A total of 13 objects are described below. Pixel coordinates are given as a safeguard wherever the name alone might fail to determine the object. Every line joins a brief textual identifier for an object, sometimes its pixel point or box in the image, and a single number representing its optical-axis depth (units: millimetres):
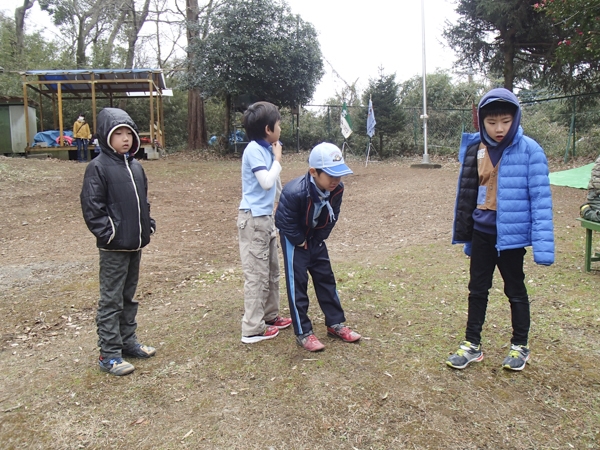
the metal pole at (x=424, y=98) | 15273
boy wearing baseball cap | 3047
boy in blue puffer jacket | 2766
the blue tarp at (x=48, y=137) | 16938
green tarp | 10668
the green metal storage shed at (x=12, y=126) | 16500
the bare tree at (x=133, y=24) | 25484
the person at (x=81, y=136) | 15836
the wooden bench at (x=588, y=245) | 4809
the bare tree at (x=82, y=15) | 27078
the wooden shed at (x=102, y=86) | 16125
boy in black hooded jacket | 2971
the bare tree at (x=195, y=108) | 18578
